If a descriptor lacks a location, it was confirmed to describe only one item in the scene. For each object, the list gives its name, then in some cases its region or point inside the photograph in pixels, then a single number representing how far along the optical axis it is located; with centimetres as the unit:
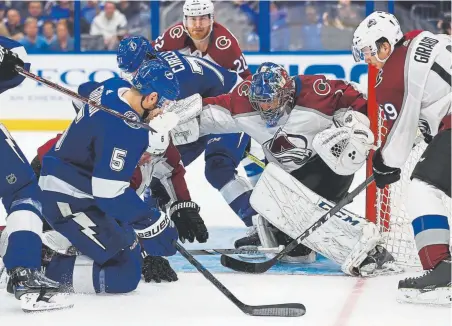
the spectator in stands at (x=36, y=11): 1736
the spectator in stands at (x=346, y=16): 1662
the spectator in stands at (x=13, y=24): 1741
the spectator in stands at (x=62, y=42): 1698
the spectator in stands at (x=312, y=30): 1658
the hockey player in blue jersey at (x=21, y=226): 700
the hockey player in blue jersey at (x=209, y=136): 912
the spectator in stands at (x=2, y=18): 1747
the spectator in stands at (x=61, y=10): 1728
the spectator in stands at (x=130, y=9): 1742
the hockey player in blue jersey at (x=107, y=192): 709
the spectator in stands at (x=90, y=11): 1733
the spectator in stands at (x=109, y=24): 1717
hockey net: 888
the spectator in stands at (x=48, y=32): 1700
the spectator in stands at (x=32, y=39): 1694
